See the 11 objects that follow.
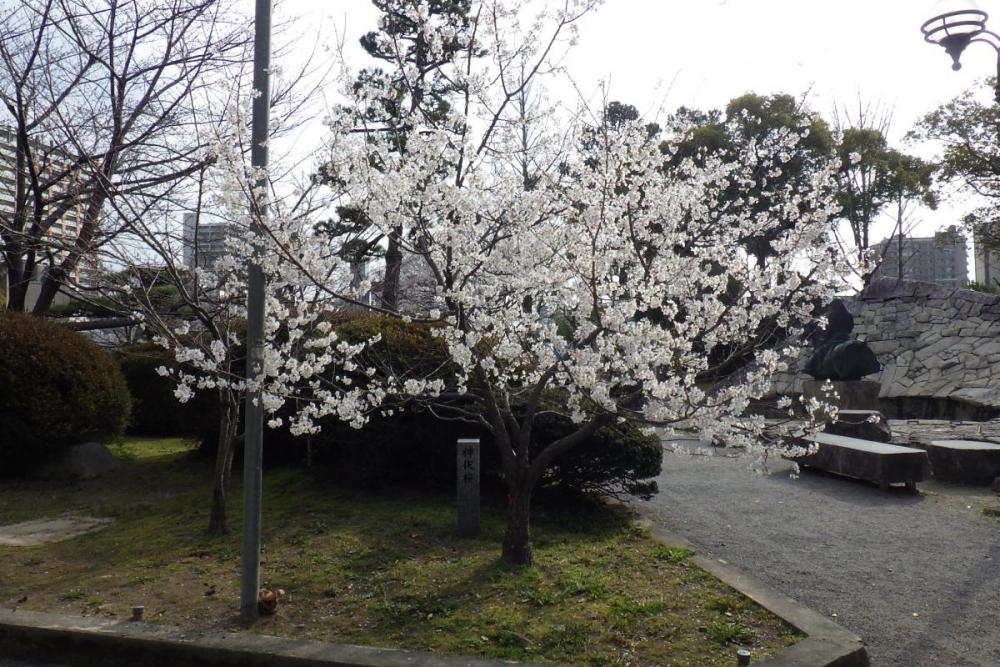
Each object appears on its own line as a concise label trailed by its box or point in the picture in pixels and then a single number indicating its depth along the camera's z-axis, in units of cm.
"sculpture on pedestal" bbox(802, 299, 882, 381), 1442
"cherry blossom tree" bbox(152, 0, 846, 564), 452
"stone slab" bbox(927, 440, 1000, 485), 902
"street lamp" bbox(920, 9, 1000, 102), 614
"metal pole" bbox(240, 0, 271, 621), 441
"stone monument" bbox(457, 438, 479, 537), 600
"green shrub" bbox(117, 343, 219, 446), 1153
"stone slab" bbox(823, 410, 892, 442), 1096
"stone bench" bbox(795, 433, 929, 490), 840
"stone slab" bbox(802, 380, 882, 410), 1434
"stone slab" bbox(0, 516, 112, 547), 656
